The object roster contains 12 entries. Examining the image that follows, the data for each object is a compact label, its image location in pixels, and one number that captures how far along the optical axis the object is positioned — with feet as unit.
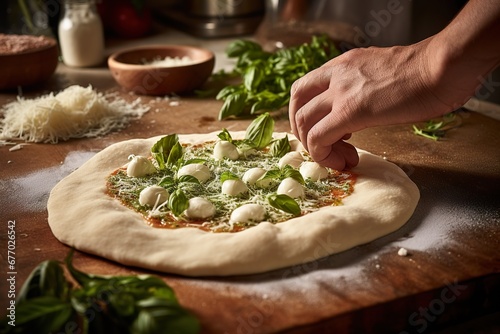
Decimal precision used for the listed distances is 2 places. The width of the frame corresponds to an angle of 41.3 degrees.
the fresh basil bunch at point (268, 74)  2.56
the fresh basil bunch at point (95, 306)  1.19
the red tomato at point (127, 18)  3.99
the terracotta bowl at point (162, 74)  2.76
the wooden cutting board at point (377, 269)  1.37
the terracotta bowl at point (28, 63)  2.79
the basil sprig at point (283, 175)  1.80
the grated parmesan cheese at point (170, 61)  2.96
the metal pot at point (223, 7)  3.98
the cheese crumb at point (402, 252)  1.57
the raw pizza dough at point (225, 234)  1.50
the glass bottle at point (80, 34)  3.20
